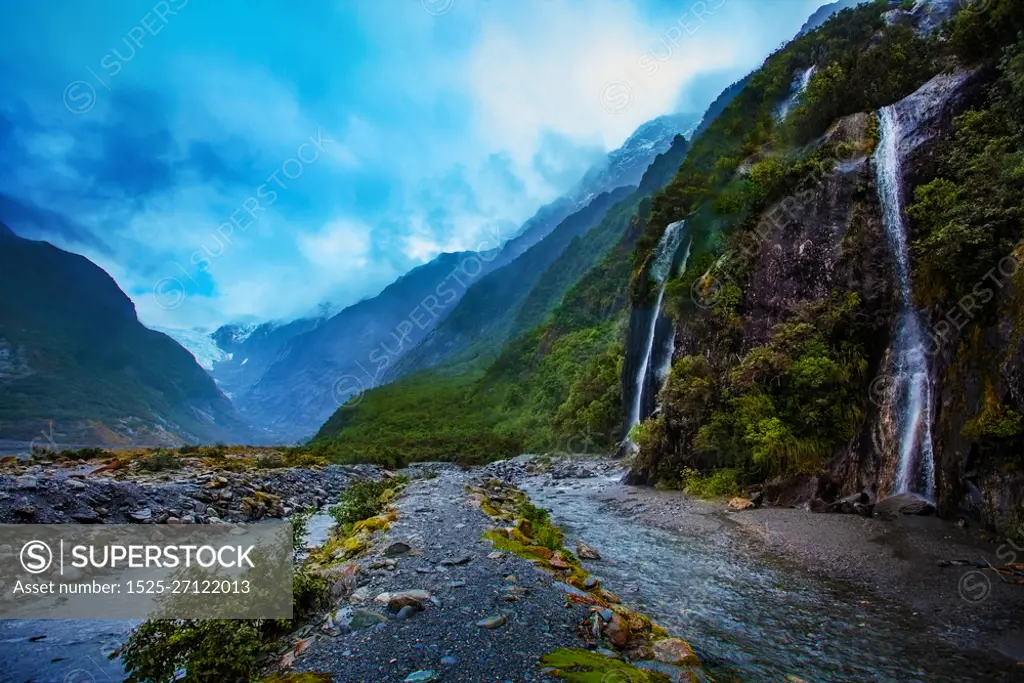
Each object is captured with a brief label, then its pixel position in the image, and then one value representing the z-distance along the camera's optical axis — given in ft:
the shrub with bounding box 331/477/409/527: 49.67
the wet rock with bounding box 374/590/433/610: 21.85
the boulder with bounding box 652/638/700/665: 18.90
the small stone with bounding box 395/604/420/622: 20.80
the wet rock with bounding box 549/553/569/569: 29.84
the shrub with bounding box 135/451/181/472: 99.55
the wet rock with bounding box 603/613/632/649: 19.52
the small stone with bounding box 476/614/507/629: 19.88
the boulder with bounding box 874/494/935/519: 42.09
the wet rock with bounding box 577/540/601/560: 38.96
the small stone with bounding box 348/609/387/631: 20.17
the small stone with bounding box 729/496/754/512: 53.98
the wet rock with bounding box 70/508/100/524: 49.60
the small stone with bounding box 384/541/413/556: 30.60
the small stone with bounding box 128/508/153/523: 54.19
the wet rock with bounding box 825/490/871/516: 46.22
